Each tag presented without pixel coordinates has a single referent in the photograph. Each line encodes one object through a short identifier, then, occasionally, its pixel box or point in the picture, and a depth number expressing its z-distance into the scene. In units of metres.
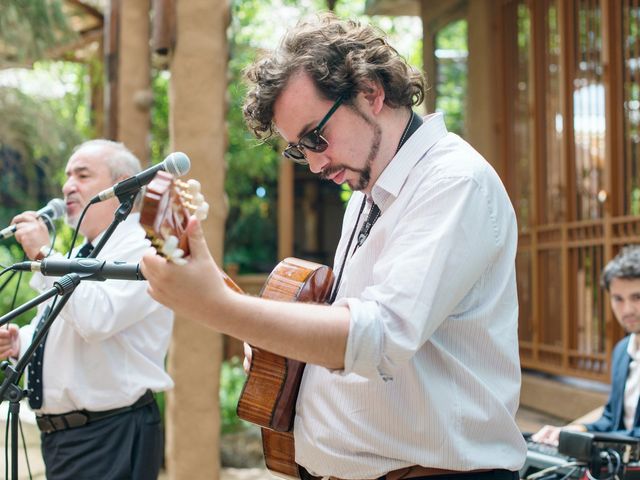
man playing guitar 1.49
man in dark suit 3.71
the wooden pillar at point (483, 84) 7.98
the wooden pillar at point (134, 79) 6.12
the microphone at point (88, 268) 1.91
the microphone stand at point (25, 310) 2.01
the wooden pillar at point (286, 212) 12.65
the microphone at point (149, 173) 2.16
